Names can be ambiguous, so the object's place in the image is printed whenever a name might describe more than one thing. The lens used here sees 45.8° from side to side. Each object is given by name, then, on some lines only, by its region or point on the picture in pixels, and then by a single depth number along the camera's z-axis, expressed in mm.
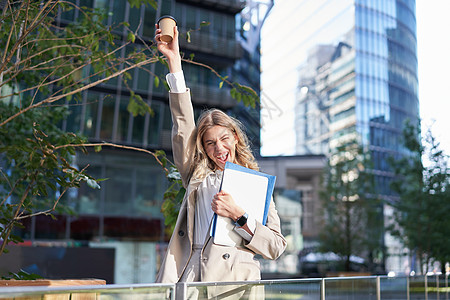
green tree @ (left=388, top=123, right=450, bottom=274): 20875
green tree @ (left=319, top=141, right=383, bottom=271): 25125
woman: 2535
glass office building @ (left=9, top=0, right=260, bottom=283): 23578
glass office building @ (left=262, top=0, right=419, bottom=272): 55094
